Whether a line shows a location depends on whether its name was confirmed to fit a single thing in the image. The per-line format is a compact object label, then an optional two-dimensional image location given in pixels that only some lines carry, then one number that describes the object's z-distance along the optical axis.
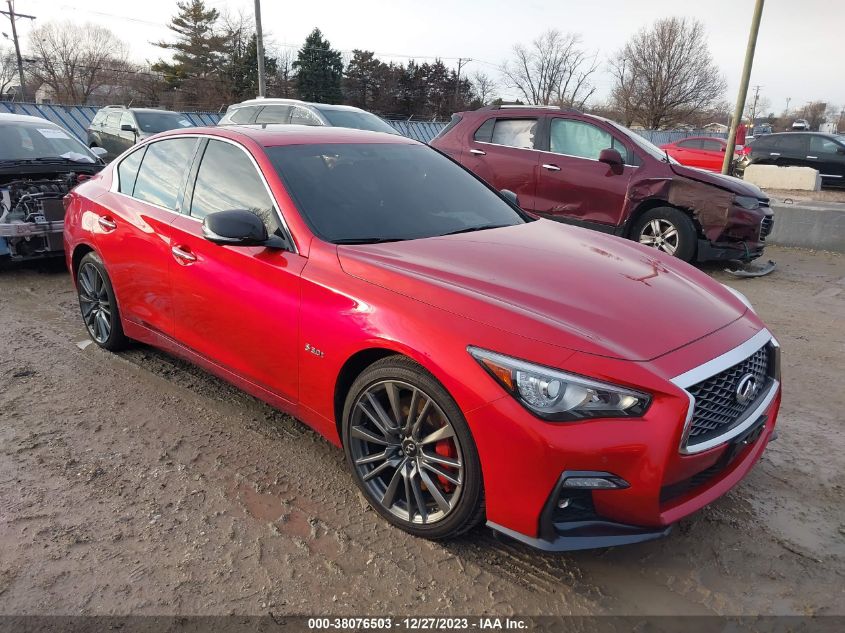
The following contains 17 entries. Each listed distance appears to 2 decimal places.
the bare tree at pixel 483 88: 71.69
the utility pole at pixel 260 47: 23.37
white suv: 10.61
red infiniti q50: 2.16
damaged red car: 7.01
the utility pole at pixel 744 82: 10.64
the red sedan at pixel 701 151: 17.30
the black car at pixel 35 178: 6.46
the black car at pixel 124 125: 14.31
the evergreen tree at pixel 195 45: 54.72
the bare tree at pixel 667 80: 47.41
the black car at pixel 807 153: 15.90
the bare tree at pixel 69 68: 55.69
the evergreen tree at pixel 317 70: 55.69
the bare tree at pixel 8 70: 57.22
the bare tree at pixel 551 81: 64.50
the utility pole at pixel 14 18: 43.53
